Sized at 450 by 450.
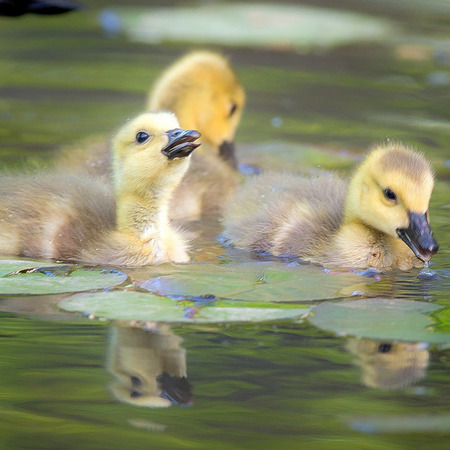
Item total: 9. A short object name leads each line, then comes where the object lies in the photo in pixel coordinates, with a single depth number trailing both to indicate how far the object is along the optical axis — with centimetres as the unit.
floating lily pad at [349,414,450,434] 556
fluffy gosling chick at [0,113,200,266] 849
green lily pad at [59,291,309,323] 702
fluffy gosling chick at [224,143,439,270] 839
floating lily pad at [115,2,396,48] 1886
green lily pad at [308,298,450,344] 679
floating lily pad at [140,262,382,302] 752
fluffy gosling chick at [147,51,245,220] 1116
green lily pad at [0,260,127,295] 753
